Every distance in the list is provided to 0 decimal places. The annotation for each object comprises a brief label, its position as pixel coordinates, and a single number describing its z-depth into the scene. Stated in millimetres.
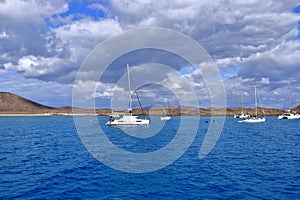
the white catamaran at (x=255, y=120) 159250
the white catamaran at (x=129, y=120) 110812
